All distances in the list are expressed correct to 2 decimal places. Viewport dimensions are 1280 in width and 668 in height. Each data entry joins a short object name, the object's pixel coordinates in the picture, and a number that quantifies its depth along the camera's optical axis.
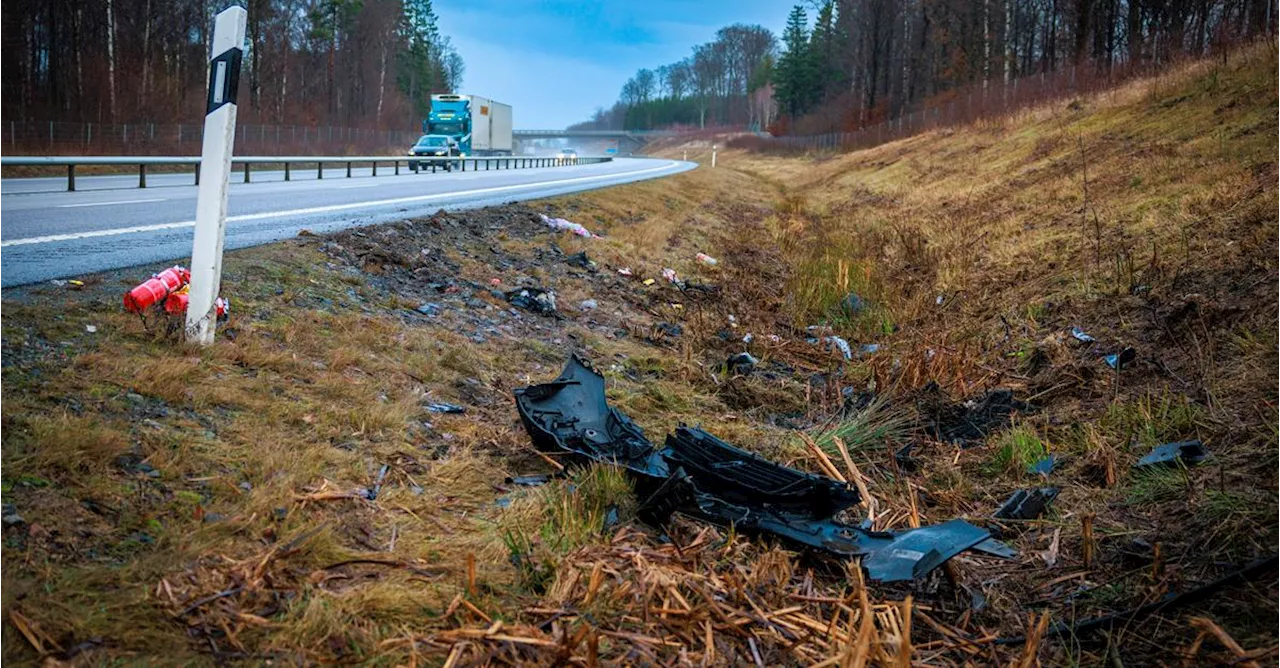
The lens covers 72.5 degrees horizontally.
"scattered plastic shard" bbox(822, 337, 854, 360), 8.01
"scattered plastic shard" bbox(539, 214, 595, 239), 11.57
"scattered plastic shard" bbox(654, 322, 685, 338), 7.81
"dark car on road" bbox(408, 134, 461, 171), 38.69
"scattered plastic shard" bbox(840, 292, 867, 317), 9.84
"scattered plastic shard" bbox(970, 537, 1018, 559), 3.69
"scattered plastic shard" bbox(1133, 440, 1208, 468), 4.30
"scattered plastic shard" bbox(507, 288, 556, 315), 7.38
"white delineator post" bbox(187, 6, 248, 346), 4.15
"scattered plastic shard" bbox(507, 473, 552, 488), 3.85
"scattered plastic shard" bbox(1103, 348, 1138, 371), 6.13
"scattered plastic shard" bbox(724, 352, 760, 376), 6.98
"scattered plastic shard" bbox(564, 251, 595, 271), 9.66
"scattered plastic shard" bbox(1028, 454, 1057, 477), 4.79
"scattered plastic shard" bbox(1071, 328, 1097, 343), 6.90
